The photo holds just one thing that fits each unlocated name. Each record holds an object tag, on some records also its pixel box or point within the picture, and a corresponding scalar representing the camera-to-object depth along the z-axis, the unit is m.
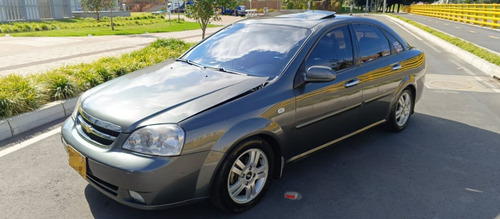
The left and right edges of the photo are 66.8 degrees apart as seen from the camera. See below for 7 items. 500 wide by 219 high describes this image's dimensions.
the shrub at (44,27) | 23.11
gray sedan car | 2.66
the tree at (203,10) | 11.92
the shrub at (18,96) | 4.96
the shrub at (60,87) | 5.94
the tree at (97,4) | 28.30
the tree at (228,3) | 11.89
